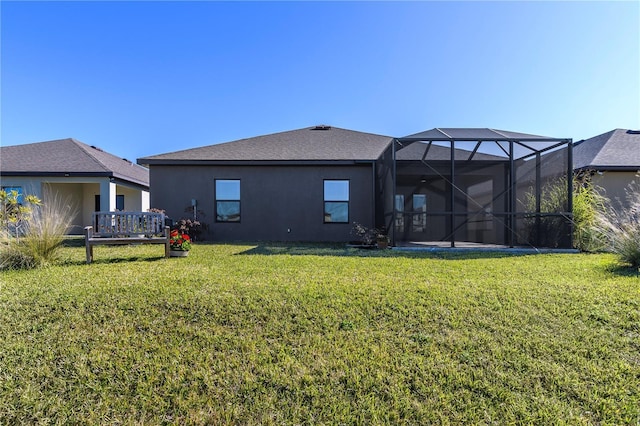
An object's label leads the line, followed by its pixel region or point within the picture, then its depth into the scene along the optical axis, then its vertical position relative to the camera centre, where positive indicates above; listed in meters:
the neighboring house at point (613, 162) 10.23 +1.90
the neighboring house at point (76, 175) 11.34 +1.64
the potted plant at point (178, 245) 6.47 -0.62
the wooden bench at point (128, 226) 6.27 -0.21
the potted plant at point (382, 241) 8.36 -0.72
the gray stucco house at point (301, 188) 10.37 +1.02
